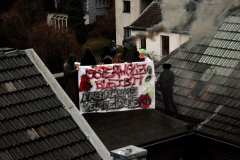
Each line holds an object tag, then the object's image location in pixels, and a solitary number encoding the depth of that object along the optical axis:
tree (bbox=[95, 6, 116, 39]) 43.12
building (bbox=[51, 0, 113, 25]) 49.44
